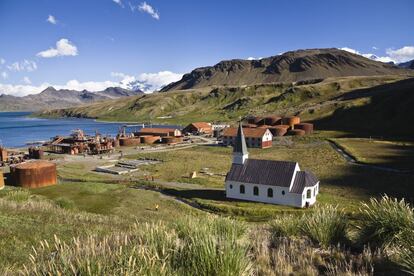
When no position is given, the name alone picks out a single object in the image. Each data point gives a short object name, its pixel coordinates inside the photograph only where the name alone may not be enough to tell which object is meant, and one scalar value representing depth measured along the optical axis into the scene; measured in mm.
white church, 41875
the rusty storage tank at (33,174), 53062
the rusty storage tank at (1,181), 50053
